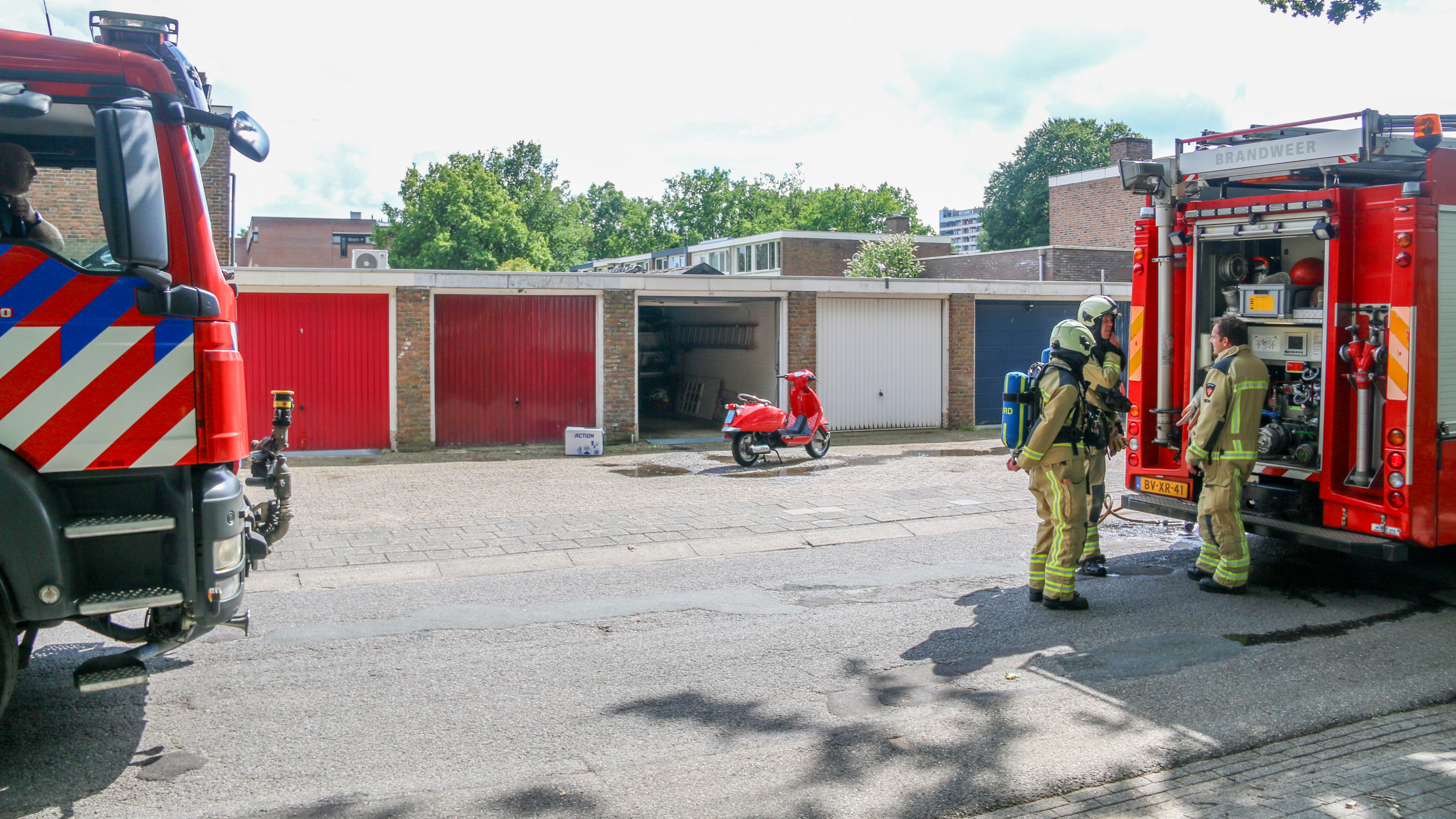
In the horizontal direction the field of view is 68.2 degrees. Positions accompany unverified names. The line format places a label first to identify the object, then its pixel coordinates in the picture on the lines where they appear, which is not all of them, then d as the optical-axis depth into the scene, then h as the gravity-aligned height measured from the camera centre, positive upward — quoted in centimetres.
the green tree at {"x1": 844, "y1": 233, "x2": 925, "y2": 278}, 3938 +386
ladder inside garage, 2061 +56
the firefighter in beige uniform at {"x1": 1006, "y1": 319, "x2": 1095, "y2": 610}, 671 -63
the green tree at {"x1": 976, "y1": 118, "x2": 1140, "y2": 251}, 5859 +1062
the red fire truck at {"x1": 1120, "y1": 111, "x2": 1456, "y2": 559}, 651 +32
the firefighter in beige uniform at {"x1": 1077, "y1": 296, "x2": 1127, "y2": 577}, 734 -24
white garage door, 1870 -1
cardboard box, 1581 -114
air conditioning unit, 1717 +169
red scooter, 1454 -86
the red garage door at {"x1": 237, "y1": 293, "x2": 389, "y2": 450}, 1507 +3
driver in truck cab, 400 +60
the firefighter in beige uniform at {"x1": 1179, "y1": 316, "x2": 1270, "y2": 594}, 702 -51
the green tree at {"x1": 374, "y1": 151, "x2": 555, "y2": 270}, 5794 +755
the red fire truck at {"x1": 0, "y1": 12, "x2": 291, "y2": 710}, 389 -2
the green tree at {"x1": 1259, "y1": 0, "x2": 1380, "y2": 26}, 941 +311
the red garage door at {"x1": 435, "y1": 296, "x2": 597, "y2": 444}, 1627 -6
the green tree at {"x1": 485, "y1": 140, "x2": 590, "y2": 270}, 7262 +1126
